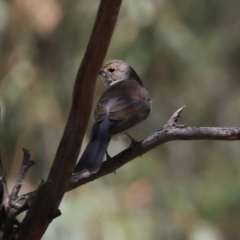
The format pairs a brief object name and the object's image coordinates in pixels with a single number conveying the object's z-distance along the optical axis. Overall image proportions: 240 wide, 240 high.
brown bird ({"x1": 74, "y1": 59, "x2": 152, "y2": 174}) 5.34
